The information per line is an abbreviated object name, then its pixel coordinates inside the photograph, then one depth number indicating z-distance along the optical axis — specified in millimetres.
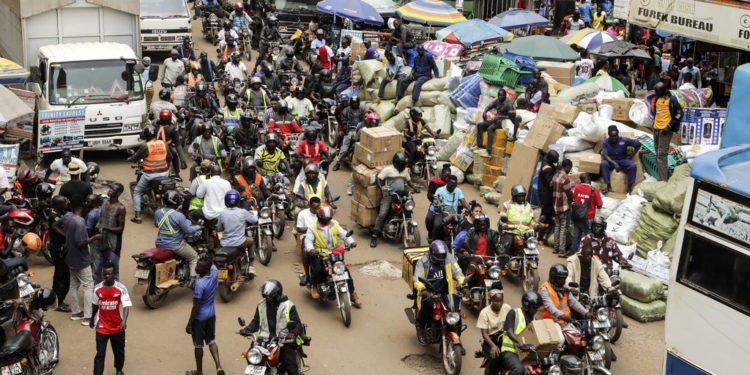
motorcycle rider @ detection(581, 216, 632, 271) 11242
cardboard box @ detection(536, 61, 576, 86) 19109
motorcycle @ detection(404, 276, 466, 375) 9523
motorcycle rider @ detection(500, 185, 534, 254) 12234
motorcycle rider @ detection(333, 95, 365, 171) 16859
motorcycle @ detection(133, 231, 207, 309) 10836
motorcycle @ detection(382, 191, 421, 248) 13445
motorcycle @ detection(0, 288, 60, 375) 8141
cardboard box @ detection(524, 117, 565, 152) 15297
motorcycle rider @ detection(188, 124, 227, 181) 14398
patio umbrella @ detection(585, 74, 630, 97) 18109
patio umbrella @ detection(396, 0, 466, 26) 25438
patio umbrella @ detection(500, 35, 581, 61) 20236
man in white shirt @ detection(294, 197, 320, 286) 11453
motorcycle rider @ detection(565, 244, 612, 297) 10570
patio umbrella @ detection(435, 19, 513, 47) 23125
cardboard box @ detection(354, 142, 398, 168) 13938
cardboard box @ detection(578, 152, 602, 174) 14969
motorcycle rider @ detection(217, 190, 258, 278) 11312
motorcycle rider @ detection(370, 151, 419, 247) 13484
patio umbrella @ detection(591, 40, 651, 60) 20094
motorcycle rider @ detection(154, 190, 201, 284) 10898
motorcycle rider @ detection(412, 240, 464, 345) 9844
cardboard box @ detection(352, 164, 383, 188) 13617
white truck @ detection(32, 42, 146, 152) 16438
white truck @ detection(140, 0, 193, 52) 24828
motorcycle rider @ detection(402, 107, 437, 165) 15969
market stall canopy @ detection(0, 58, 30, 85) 16031
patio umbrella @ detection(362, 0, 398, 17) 27734
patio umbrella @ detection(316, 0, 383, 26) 24875
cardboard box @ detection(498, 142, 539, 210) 15281
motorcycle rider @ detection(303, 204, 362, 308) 11141
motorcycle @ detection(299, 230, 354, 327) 10898
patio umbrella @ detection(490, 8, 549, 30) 24922
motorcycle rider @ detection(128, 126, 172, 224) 13844
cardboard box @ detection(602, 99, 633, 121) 16391
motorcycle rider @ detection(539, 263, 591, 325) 9438
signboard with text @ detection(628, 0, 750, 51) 15688
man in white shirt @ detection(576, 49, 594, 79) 20984
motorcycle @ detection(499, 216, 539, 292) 11844
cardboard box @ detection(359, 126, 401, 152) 13930
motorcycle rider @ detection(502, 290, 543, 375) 8458
